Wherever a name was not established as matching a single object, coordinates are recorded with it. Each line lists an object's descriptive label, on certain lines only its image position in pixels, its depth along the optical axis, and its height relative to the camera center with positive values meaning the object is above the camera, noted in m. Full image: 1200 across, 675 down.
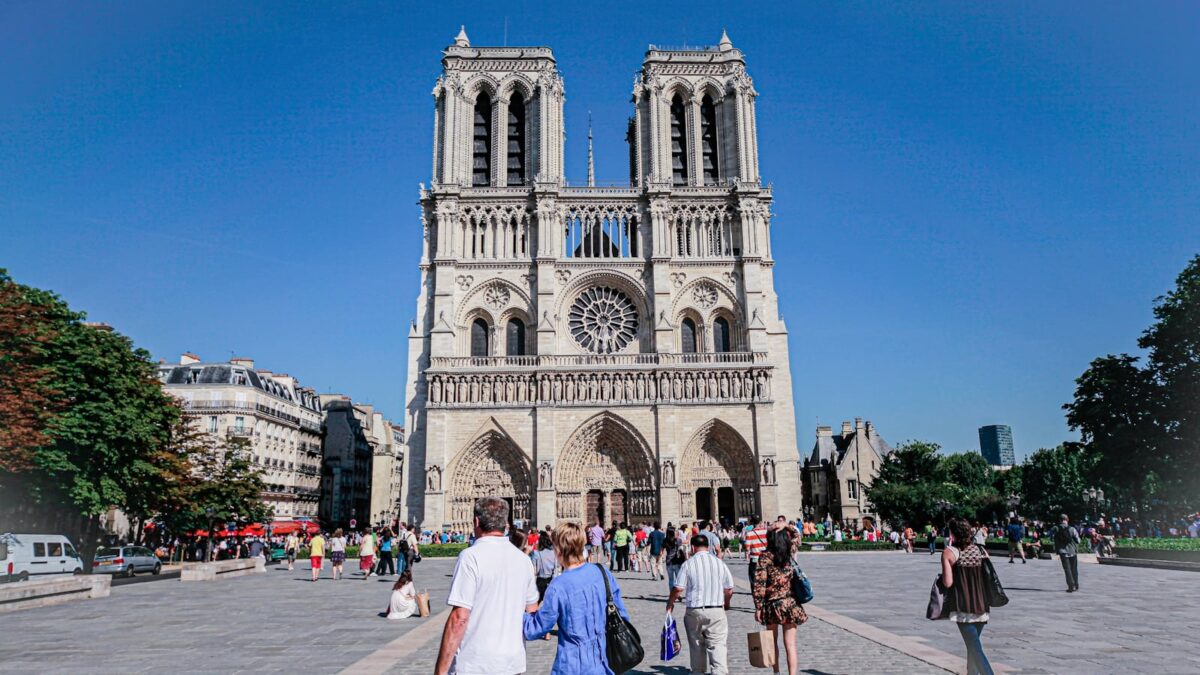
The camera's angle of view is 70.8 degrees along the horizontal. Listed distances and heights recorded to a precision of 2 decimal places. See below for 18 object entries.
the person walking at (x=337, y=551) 22.39 -0.97
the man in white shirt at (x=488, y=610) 4.49 -0.52
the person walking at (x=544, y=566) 11.52 -0.78
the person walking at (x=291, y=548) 28.77 -1.13
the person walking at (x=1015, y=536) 25.97 -1.09
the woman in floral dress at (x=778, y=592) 7.98 -0.82
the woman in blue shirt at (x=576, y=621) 5.07 -0.66
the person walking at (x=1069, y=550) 15.86 -0.95
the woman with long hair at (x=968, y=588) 7.27 -0.76
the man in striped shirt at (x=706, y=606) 7.70 -0.89
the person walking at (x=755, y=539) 13.76 -0.54
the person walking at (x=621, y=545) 22.70 -1.01
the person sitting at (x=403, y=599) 13.12 -1.32
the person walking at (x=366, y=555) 22.55 -1.08
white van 20.69 -0.92
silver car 27.06 -1.38
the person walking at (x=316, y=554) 22.64 -1.04
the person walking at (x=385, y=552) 23.67 -1.06
